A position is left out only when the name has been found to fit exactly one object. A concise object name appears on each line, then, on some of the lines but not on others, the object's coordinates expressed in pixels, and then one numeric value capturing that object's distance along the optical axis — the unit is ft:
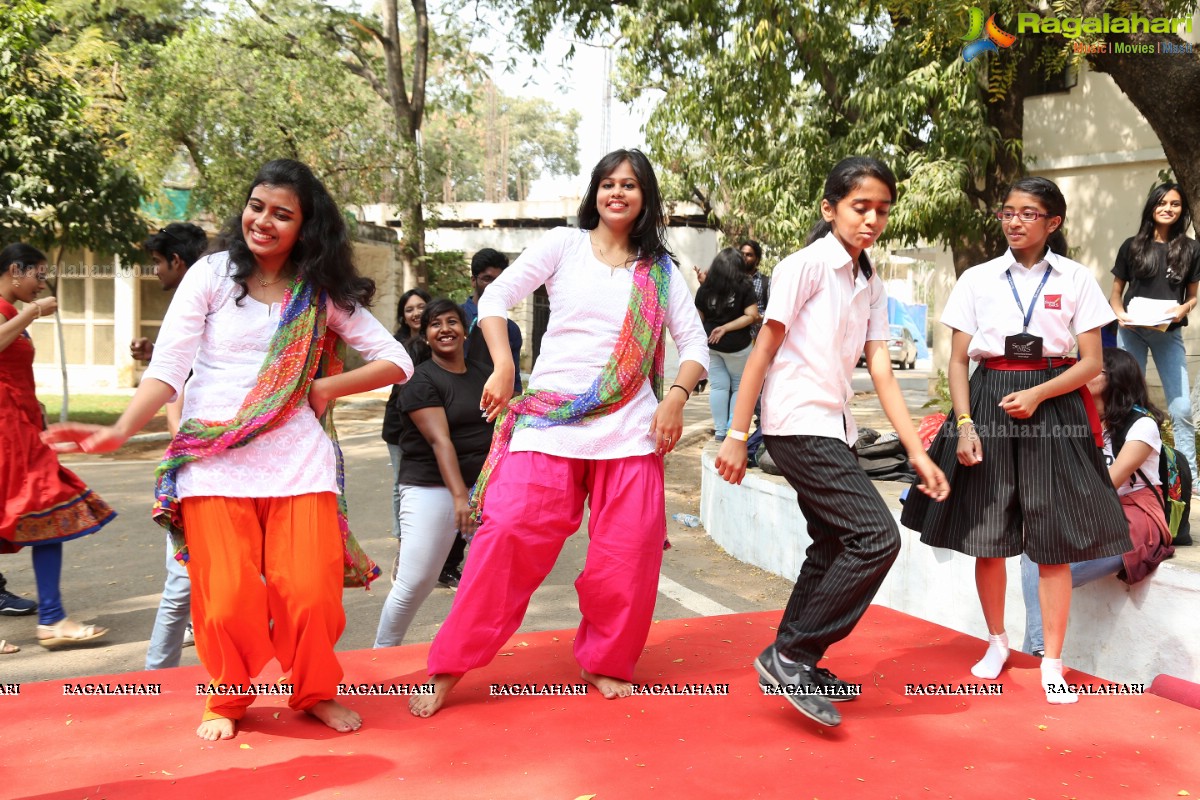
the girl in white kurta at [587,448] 11.35
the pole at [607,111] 92.12
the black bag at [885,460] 21.72
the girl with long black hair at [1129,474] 13.58
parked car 108.88
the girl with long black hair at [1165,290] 21.09
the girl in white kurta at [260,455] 10.34
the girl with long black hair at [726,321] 27.45
